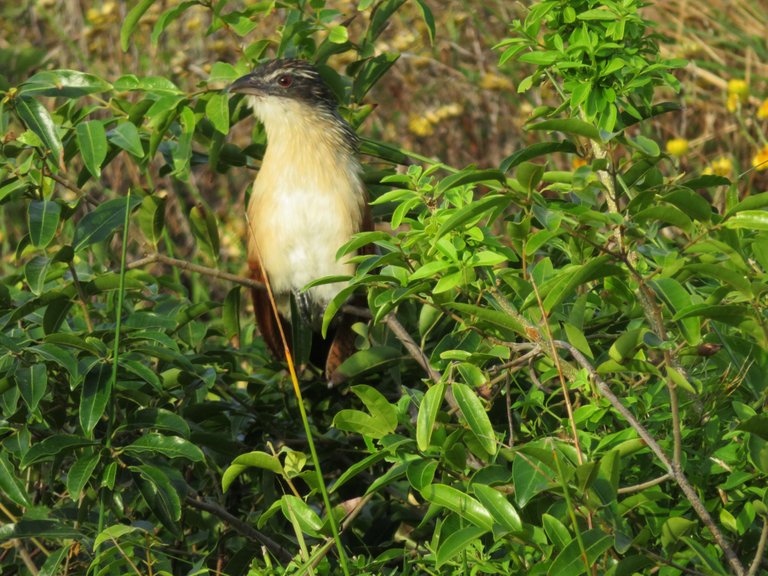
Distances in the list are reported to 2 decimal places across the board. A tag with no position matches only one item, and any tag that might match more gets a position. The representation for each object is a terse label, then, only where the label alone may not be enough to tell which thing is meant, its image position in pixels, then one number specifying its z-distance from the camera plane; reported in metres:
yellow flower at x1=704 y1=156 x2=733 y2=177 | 7.86
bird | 7.06
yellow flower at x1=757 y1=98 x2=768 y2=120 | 8.37
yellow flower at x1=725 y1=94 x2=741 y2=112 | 9.02
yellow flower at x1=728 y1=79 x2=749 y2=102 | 8.59
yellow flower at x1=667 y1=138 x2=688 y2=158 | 8.73
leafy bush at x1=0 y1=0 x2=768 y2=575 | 3.67
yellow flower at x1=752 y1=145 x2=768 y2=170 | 7.65
